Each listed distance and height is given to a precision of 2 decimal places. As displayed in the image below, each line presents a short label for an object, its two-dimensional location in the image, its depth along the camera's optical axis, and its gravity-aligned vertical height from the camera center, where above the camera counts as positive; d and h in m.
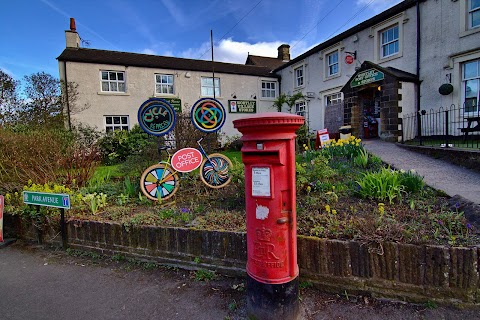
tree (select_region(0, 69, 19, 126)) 13.68 +3.10
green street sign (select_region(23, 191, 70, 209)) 3.59 -0.62
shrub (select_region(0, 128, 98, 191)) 5.29 -0.17
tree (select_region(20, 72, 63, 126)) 13.42 +2.62
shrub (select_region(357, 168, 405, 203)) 3.67 -0.61
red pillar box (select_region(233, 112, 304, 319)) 2.10 -0.51
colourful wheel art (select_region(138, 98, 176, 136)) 4.70 +0.56
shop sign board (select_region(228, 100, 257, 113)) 20.88 +3.14
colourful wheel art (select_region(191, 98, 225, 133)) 4.71 +0.56
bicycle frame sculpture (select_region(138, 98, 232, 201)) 4.43 -0.17
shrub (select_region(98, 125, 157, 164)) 11.44 +0.31
